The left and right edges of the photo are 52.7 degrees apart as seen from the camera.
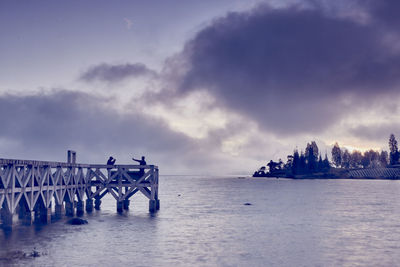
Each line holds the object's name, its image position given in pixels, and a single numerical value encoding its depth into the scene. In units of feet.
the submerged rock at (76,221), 121.08
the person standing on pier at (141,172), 150.61
